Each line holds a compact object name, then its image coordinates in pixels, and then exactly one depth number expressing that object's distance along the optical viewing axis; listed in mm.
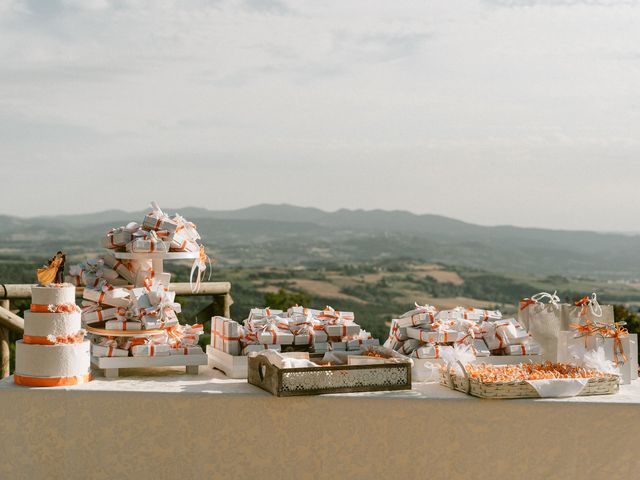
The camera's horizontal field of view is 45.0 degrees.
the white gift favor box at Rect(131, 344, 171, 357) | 3684
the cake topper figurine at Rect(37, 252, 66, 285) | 3457
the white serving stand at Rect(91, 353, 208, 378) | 3629
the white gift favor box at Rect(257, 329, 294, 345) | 3789
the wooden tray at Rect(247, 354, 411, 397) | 3244
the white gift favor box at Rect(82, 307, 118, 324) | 3746
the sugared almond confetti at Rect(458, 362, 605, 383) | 3342
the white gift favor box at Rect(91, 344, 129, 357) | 3646
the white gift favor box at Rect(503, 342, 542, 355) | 3896
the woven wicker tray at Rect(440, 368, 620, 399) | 3258
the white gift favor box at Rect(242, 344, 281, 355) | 3754
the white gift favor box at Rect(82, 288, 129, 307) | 3750
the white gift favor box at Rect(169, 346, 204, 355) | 3754
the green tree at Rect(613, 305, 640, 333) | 13628
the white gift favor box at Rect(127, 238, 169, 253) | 3922
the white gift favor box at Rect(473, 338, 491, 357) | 3821
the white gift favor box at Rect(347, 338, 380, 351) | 3863
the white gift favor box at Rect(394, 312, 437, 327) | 3834
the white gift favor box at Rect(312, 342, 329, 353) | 3838
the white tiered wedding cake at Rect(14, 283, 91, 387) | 3352
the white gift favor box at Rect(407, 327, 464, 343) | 3787
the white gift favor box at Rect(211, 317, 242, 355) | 3793
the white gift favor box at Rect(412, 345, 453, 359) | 3717
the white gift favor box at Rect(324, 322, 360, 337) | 3906
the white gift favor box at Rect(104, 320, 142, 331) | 3695
